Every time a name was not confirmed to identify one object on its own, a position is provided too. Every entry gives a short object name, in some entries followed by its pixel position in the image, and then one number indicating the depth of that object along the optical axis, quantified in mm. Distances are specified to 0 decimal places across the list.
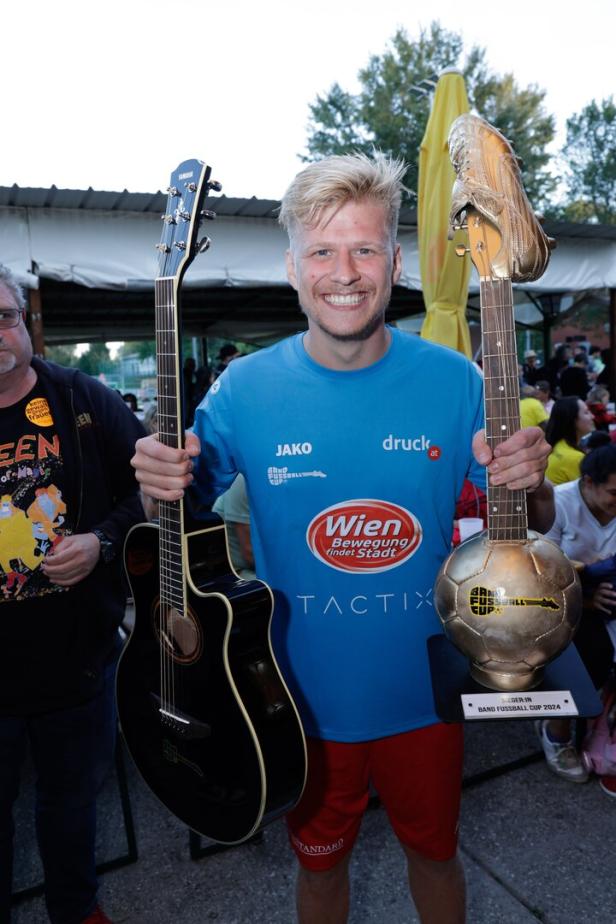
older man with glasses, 1999
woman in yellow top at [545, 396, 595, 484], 4625
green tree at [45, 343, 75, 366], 48291
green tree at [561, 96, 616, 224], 38344
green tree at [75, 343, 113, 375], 58656
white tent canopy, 5652
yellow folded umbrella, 4078
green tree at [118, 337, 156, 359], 74812
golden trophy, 1164
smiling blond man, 1579
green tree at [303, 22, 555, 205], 30734
